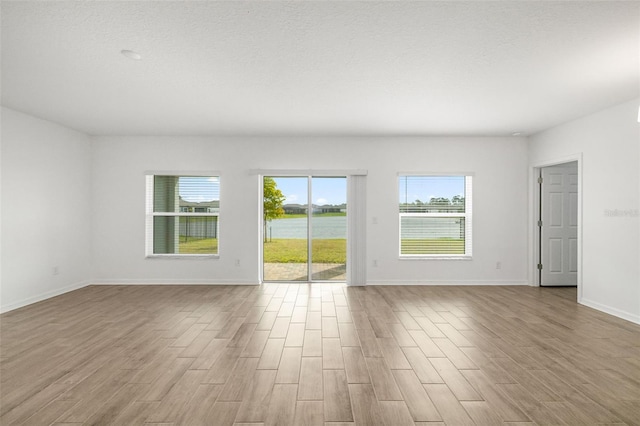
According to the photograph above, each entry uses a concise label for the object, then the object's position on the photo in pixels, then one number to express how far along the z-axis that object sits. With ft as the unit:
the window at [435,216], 19.80
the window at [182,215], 19.86
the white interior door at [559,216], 18.79
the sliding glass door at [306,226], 19.97
